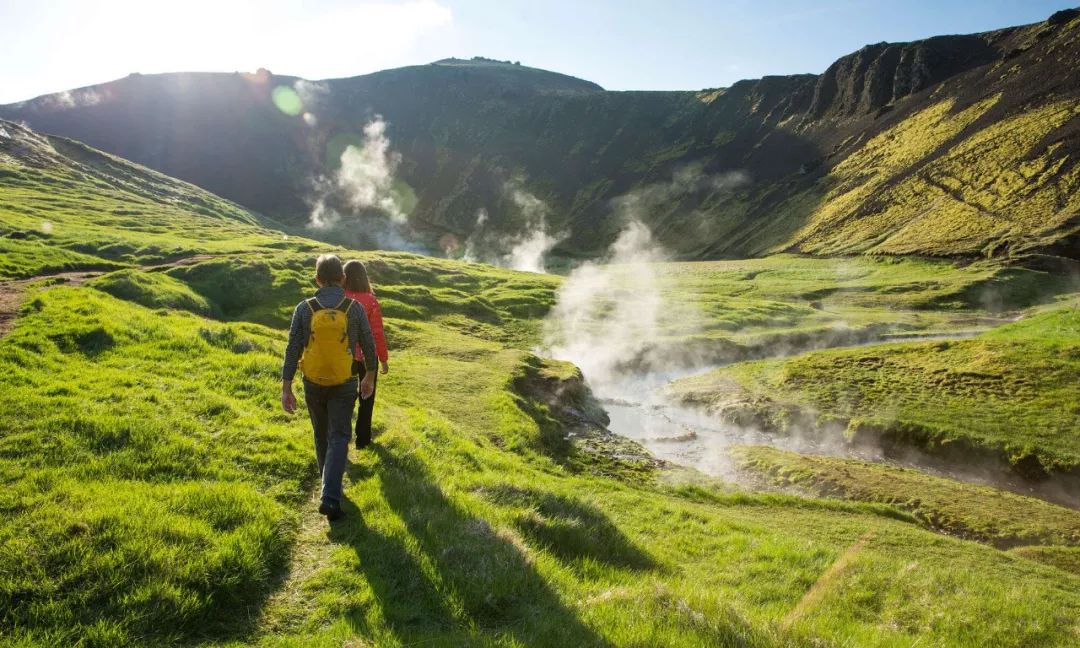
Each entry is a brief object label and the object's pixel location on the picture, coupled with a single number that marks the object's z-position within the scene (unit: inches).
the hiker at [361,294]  454.6
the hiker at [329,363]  331.3
